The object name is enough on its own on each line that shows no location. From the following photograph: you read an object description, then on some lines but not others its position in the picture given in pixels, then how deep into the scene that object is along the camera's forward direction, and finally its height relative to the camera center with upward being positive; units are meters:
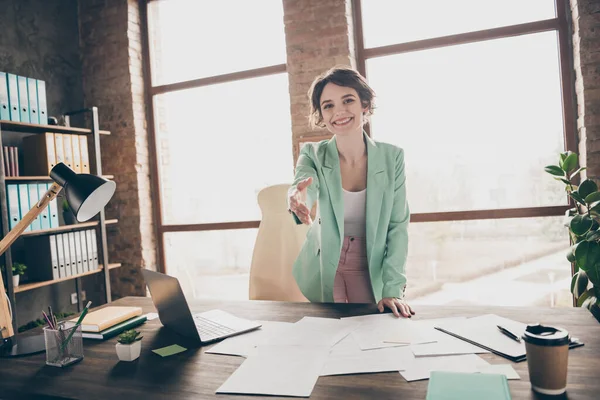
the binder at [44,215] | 3.23 -0.04
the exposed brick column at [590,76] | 2.84 +0.63
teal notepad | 0.86 -0.41
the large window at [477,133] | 3.16 +0.36
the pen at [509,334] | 1.18 -0.42
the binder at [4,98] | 3.00 +0.77
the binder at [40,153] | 3.29 +0.42
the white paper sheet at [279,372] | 0.99 -0.43
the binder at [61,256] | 3.34 -0.36
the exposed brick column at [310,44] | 3.40 +1.15
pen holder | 1.24 -0.39
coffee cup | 0.89 -0.37
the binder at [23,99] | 3.15 +0.80
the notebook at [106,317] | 1.47 -0.39
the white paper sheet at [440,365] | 1.01 -0.43
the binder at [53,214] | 3.32 -0.04
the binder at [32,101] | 3.23 +0.80
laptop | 1.33 -0.38
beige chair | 2.15 -0.27
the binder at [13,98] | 3.07 +0.79
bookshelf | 2.95 +0.03
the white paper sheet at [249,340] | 1.26 -0.43
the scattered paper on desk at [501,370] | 0.98 -0.43
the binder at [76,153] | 3.50 +0.43
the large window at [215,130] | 3.89 +0.63
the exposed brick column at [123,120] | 4.12 +0.79
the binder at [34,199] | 3.16 +0.08
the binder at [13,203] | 3.02 +0.06
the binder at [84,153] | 3.57 +0.43
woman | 1.85 -0.06
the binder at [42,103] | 3.31 +0.80
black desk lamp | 1.27 +0.01
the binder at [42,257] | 3.29 -0.36
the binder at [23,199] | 3.10 +0.08
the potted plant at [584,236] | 2.36 -0.33
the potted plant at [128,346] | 1.22 -0.39
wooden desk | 0.95 -0.43
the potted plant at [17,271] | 3.07 -0.42
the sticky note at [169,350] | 1.26 -0.43
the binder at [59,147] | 3.36 +0.47
